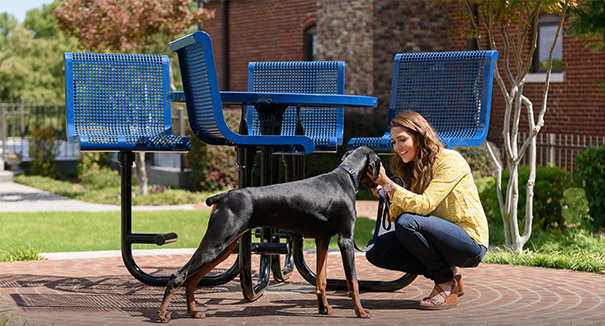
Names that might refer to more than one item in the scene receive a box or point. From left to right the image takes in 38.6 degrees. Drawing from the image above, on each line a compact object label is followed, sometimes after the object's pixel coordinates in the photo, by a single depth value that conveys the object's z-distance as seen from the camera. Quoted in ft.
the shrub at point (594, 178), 32.62
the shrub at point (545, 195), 33.53
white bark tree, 27.32
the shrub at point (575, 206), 31.81
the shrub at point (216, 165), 53.47
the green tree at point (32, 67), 143.33
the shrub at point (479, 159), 47.96
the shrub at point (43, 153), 68.08
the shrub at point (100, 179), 60.25
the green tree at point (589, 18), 33.24
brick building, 49.80
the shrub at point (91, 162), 65.10
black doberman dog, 15.72
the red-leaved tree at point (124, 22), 52.90
